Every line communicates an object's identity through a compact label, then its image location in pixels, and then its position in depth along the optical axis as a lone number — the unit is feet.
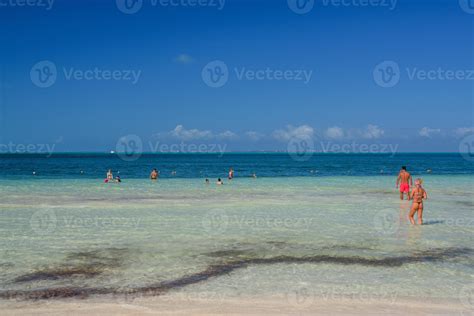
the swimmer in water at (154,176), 153.99
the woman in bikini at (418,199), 56.03
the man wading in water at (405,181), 88.99
